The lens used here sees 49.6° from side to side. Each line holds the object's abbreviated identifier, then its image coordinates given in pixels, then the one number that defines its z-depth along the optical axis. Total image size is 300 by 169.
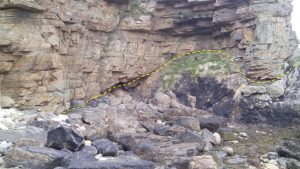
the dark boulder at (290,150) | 13.09
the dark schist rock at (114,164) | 9.15
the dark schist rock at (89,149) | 11.34
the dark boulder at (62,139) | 10.88
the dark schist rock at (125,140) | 12.97
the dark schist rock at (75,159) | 9.47
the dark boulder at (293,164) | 11.67
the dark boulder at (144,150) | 12.21
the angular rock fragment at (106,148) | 11.63
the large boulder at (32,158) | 9.41
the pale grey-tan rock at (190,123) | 16.73
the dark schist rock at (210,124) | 17.09
